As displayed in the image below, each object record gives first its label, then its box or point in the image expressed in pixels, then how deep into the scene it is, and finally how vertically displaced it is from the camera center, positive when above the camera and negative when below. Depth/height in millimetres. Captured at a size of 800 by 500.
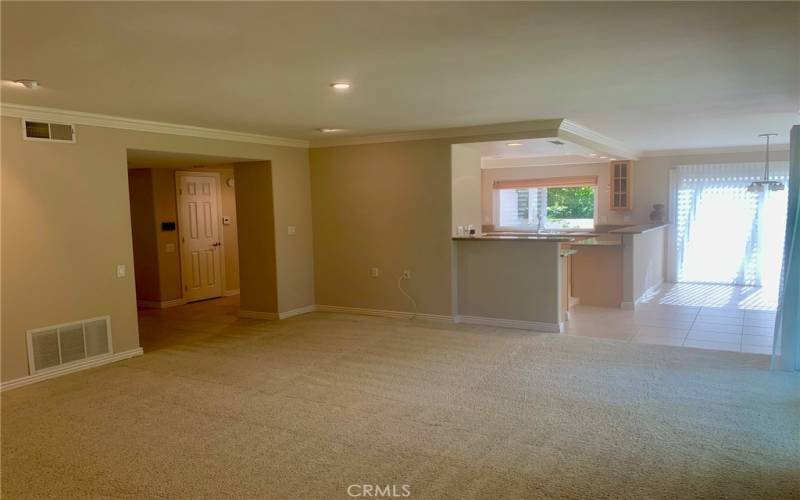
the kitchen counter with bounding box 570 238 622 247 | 7344 -479
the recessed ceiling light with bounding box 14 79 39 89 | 3550 +921
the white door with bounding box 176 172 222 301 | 8320 -274
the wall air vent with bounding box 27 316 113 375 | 4547 -1077
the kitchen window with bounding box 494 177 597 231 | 10375 +89
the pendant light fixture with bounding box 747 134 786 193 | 8273 +285
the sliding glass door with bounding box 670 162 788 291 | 8812 -356
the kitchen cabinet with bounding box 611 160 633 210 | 9539 +401
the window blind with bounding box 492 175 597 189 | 9961 +510
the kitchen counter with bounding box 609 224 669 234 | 7474 -327
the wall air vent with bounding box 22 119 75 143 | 4449 +760
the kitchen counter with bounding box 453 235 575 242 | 6066 -321
